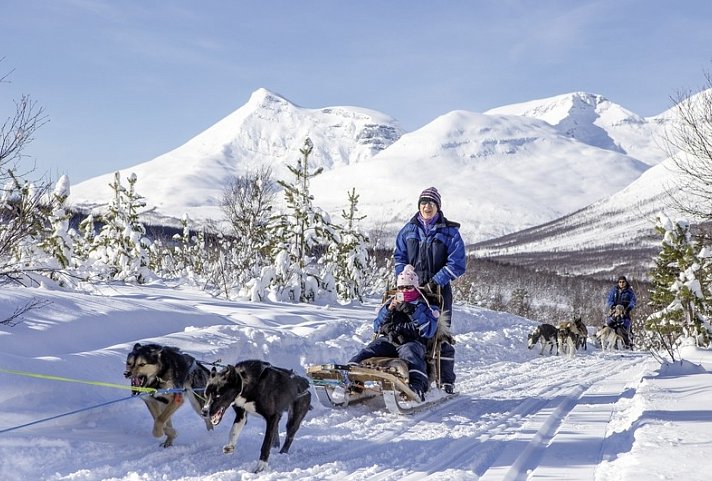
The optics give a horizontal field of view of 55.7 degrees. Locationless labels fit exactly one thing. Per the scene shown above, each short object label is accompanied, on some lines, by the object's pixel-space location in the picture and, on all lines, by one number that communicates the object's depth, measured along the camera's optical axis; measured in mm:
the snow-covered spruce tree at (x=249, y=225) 25608
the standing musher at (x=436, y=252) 8305
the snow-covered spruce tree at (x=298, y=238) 23156
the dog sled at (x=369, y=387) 7098
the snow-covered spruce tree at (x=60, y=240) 23709
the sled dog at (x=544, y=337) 16422
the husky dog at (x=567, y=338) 16078
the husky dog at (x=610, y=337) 20188
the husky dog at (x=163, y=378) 5766
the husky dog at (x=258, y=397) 5125
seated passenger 7904
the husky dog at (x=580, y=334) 18161
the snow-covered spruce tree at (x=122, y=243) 29031
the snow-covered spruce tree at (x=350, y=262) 28203
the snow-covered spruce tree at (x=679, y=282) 25406
